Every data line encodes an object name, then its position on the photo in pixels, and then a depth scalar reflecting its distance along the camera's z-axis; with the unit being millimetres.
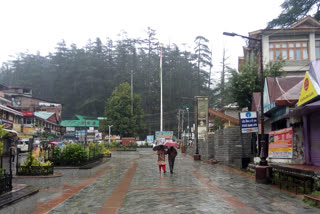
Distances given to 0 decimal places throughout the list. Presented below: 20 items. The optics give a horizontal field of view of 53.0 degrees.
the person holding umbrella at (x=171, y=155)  17031
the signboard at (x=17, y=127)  44453
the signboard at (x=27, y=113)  54647
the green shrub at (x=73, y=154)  18922
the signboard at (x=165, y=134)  52675
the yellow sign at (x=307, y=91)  11702
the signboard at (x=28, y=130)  51862
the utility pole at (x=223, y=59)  57606
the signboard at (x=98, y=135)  75638
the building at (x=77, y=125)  82812
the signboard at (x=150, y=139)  71394
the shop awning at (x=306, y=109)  10984
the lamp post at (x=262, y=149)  12977
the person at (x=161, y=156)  16703
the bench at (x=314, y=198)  8033
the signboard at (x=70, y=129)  83700
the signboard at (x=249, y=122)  16031
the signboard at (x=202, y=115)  32594
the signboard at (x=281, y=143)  13398
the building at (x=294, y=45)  30781
